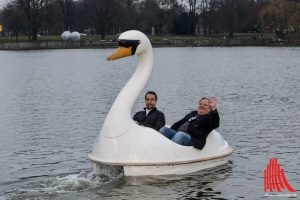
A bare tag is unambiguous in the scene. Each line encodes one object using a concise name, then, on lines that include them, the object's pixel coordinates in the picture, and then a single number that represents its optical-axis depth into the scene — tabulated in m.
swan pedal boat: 11.52
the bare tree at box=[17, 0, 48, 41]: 101.00
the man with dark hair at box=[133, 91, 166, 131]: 12.51
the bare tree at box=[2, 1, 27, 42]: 100.31
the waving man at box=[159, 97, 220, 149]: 12.09
